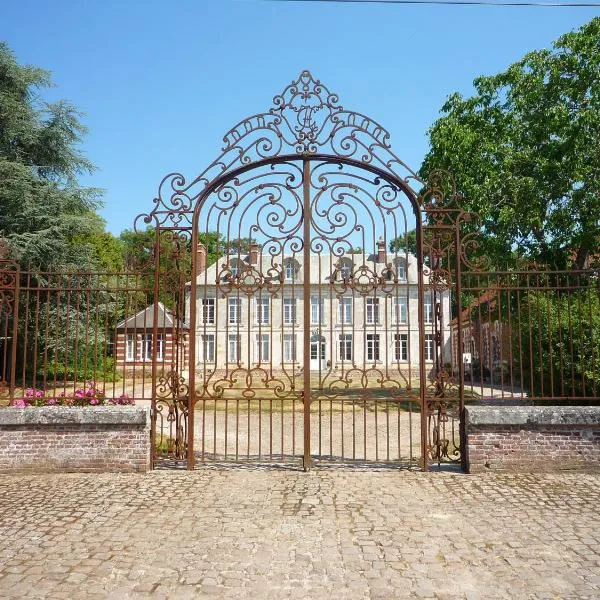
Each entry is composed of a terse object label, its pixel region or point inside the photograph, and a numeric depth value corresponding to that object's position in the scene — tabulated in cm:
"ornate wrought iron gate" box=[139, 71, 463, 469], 691
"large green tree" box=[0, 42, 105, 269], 1844
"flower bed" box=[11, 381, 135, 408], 722
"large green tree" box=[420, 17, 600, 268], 1449
